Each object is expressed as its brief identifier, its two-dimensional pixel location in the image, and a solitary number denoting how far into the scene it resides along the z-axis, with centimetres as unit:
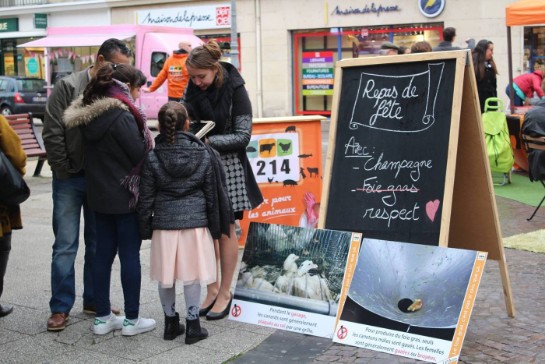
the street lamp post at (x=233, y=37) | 2102
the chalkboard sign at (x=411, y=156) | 523
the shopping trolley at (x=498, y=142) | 1122
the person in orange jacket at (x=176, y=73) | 1143
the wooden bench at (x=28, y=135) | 1255
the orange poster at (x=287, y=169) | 782
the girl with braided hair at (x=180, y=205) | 502
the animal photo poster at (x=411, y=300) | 465
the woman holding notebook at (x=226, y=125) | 559
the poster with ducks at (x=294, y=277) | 509
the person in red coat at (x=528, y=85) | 1388
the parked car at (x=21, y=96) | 2719
